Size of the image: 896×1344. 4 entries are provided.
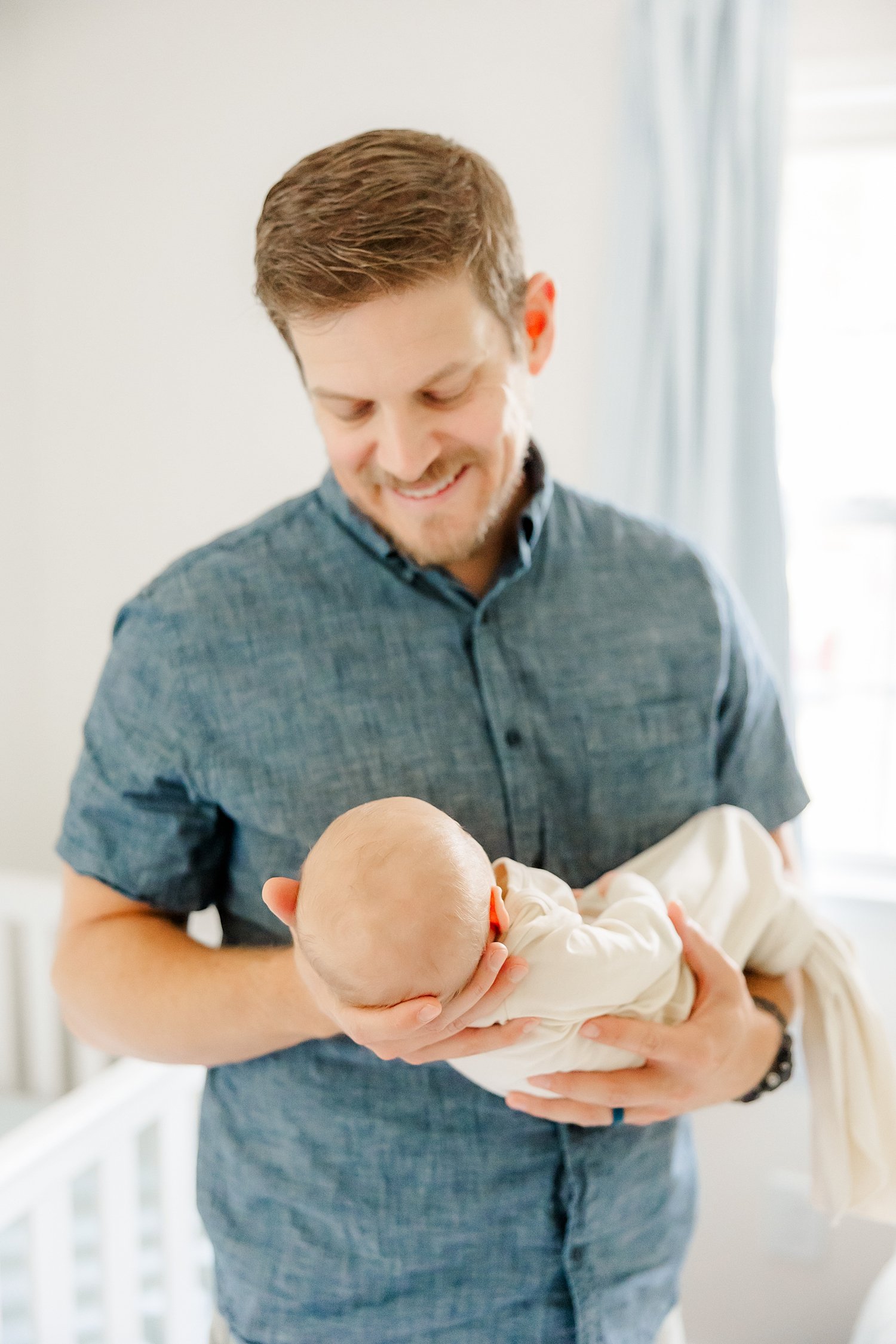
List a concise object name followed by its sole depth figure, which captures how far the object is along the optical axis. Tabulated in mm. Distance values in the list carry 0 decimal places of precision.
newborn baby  808
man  990
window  2174
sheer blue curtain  1896
